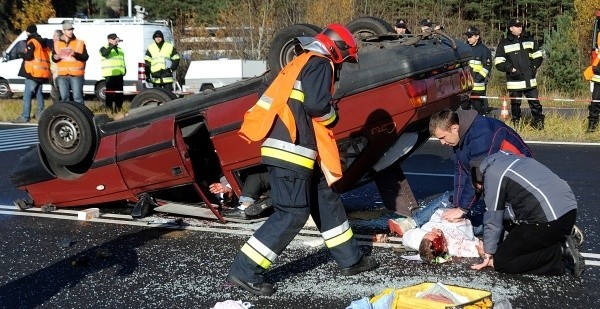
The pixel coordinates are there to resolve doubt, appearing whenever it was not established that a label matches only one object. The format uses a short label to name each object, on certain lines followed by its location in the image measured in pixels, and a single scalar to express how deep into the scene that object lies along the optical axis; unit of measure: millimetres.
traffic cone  15145
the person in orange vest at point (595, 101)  12852
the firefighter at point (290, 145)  5172
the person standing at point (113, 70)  17906
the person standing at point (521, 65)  13477
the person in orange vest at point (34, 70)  16016
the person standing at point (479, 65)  14220
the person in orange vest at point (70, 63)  15656
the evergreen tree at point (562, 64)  22156
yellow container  4406
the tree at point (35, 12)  34562
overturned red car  6359
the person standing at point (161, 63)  16438
